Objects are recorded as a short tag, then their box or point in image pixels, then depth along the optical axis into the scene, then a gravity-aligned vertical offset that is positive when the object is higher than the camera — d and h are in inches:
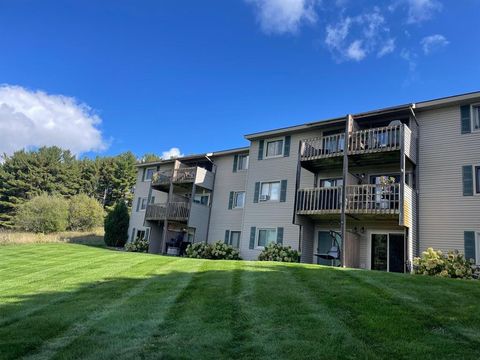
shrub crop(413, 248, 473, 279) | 561.0 +18.0
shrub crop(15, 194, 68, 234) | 1581.0 +72.0
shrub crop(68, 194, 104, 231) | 1801.2 +116.7
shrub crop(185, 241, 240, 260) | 904.3 +2.8
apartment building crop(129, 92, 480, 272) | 641.0 +150.6
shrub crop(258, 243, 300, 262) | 750.9 +11.6
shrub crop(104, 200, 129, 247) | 1284.4 +51.2
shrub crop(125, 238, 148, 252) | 1140.3 -4.9
